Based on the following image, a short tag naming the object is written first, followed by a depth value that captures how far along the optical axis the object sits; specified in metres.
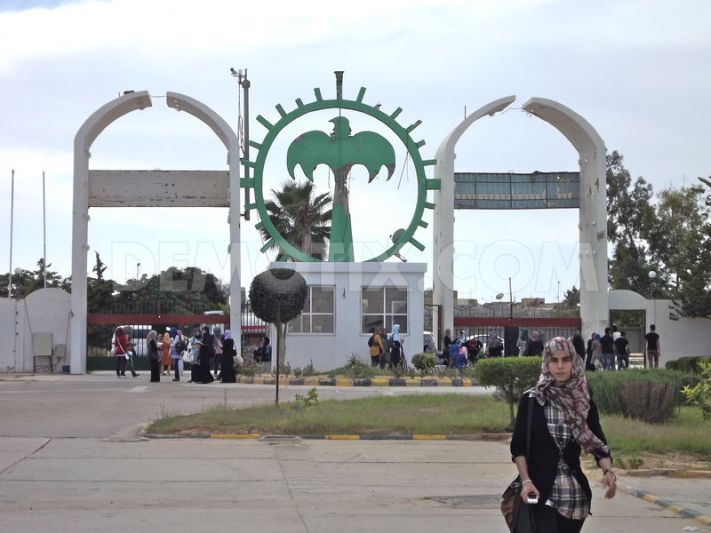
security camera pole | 45.00
